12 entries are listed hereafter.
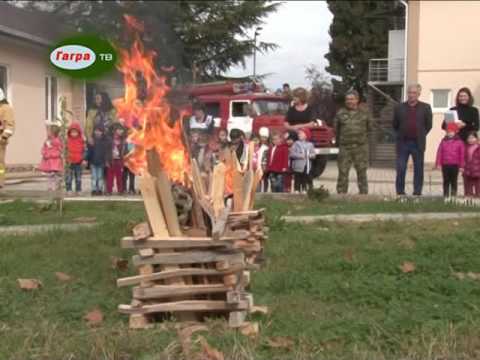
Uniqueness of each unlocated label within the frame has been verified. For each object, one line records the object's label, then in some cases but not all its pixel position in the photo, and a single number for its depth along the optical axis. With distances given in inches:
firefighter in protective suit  508.4
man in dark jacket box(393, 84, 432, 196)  479.8
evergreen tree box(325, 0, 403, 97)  1883.6
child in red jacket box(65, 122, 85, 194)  577.9
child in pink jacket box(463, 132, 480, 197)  508.1
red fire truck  871.1
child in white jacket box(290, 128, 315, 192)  565.9
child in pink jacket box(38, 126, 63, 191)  573.3
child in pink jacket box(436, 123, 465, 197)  512.1
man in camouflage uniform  484.4
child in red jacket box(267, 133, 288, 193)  567.2
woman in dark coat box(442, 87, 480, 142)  514.0
